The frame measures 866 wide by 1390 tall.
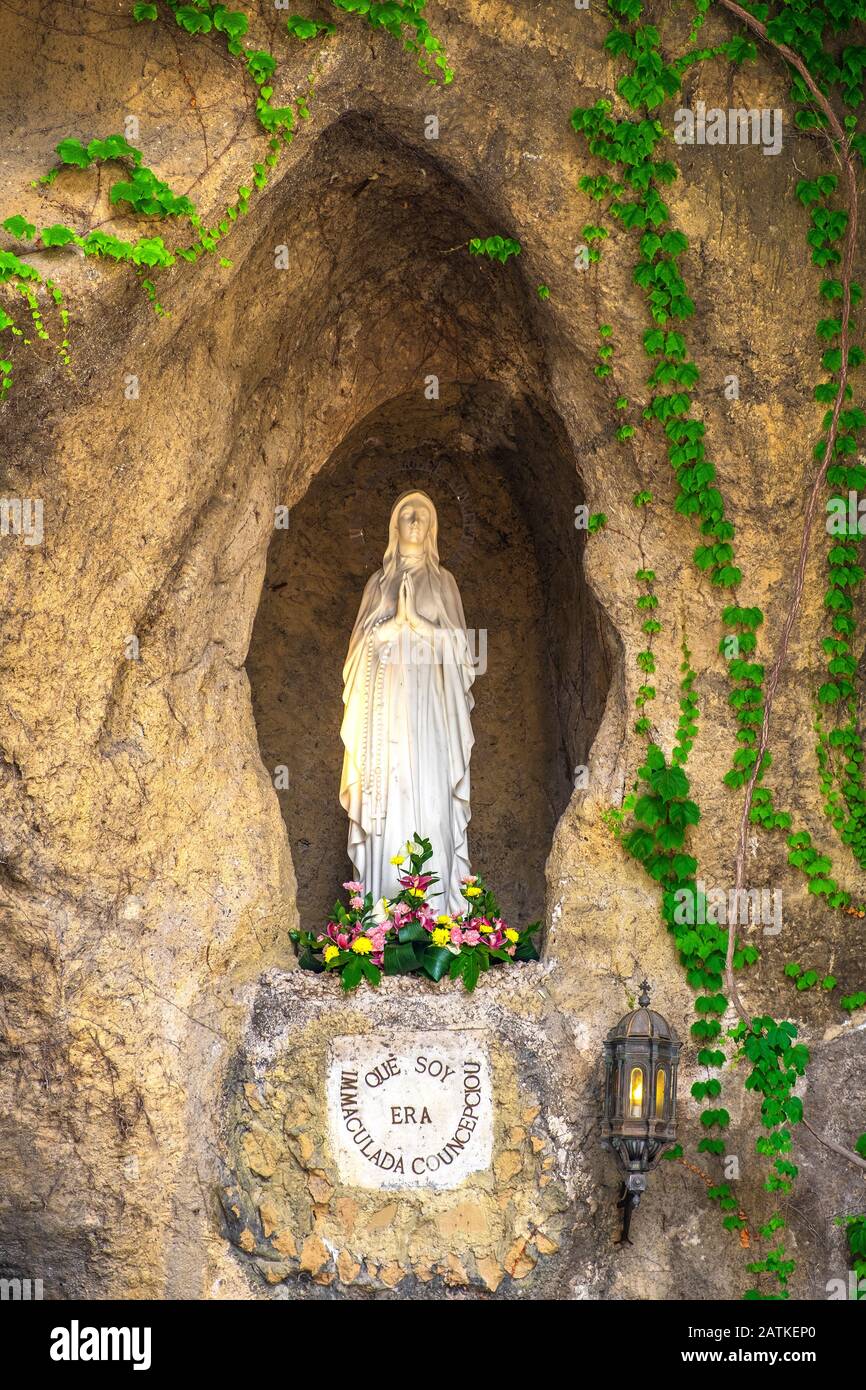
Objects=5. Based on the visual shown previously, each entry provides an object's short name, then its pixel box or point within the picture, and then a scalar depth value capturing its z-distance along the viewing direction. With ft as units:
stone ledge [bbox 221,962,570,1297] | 23.16
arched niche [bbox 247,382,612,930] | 28.81
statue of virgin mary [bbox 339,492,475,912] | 26.27
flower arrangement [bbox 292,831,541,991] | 24.21
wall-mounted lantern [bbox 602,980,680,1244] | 22.44
